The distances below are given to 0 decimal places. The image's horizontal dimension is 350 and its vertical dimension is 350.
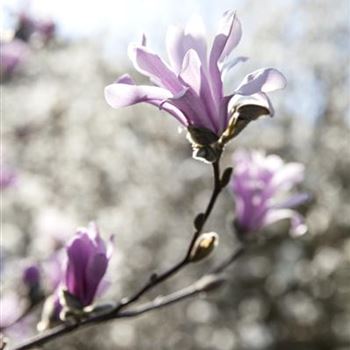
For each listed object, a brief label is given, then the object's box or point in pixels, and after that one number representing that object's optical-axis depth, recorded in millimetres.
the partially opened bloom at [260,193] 1027
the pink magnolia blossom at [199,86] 831
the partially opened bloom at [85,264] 895
